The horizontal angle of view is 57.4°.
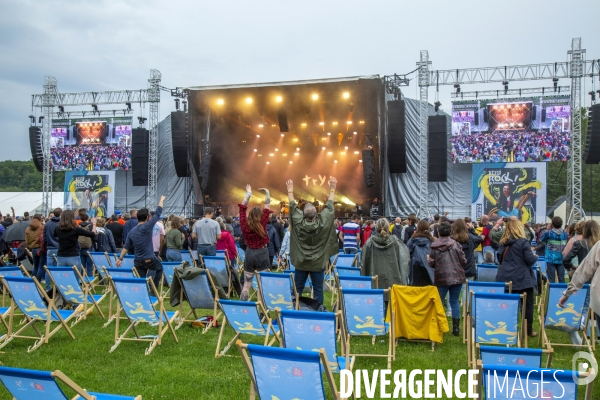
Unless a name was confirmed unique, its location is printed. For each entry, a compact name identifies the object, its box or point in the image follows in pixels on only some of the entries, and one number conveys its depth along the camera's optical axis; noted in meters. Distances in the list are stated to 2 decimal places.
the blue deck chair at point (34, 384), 2.46
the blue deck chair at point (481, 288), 5.45
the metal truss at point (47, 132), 22.80
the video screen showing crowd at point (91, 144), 24.05
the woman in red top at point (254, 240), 6.87
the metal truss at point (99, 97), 22.95
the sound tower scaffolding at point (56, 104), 22.02
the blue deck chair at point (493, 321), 4.67
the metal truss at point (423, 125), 18.14
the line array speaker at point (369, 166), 20.17
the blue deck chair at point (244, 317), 4.65
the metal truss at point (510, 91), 19.22
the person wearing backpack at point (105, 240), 9.84
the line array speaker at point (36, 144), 24.02
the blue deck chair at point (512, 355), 2.98
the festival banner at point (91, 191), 24.16
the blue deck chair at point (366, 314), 4.79
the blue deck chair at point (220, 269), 7.23
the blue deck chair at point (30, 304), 5.37
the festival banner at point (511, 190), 19.31
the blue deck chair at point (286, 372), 2.70
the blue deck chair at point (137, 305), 5.31
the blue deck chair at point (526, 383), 2.41
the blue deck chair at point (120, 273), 6.09
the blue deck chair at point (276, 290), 5.74
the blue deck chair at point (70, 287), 6.21
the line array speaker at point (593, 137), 17.62
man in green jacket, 5.86
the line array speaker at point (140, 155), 22.23
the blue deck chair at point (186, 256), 8.81
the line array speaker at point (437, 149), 18.94
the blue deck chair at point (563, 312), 5.32
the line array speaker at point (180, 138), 20.91
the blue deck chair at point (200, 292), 6.04
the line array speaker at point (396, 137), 18.98
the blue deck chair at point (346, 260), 8.79
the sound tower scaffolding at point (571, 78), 17.48
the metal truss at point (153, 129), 21.20
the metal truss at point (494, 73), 18.28
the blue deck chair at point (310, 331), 3.70
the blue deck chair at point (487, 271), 7.29
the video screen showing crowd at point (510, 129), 18.86
